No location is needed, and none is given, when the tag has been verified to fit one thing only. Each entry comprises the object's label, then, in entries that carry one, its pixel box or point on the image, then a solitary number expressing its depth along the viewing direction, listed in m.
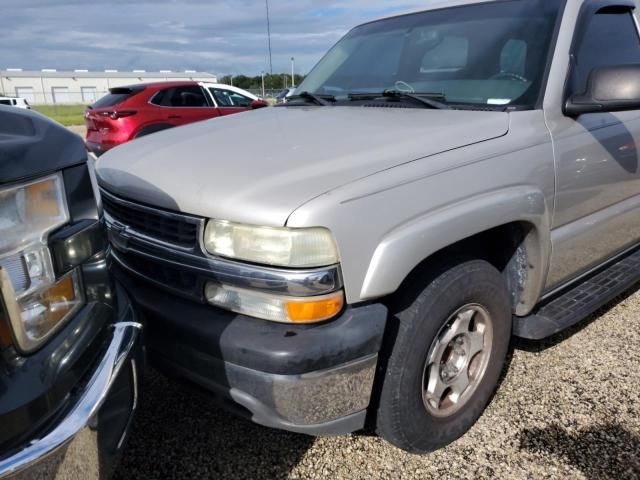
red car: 9.41
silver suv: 1.83
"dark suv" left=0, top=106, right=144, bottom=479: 1.26
